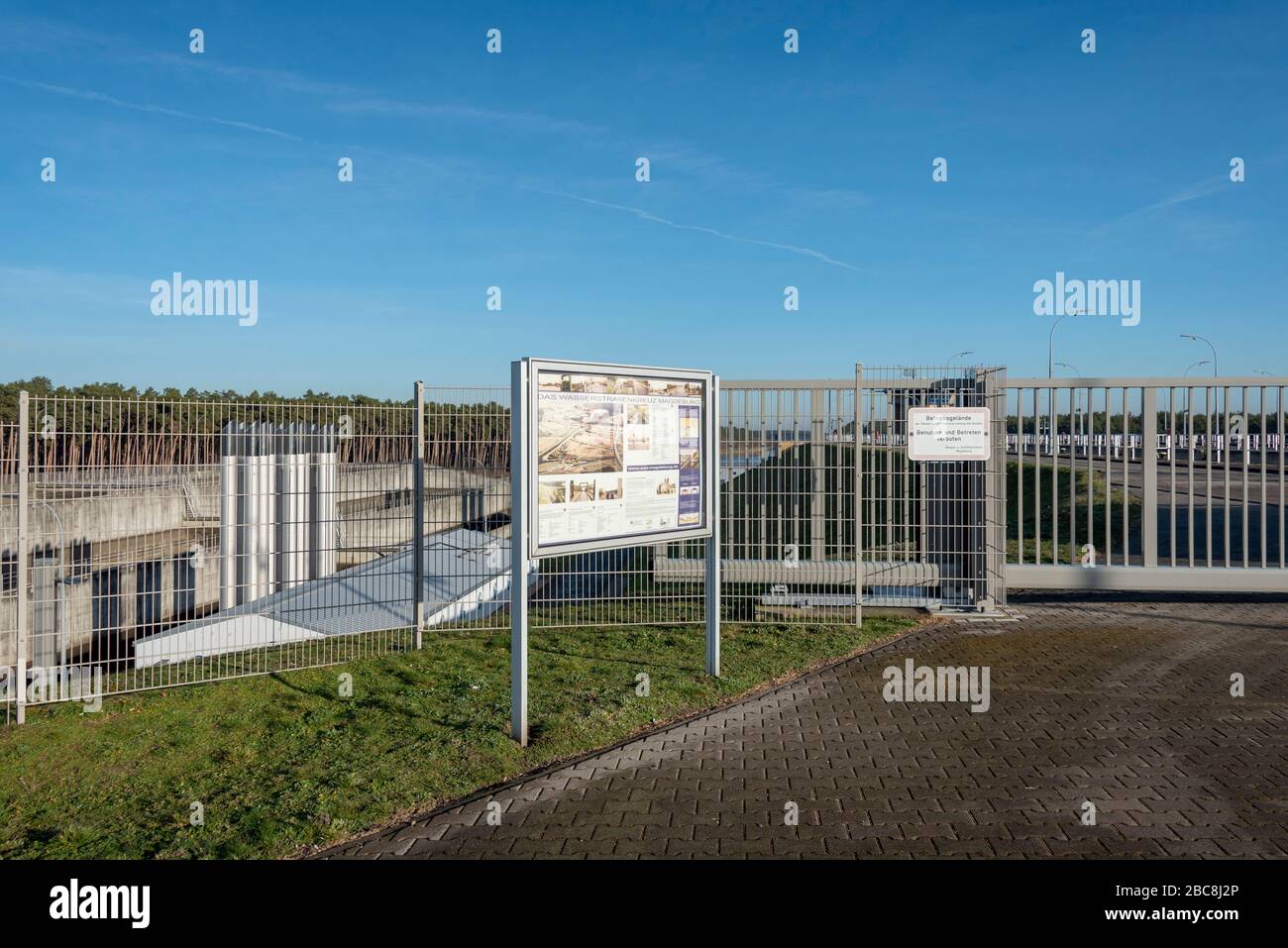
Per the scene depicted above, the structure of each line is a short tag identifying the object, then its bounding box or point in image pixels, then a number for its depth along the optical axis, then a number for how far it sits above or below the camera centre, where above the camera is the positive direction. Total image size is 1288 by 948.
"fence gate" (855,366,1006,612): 10.45 -0.32
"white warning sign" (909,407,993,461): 10.42 +0.53
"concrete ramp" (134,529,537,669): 8.55 -1.34
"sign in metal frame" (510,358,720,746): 6.38 -0.18
